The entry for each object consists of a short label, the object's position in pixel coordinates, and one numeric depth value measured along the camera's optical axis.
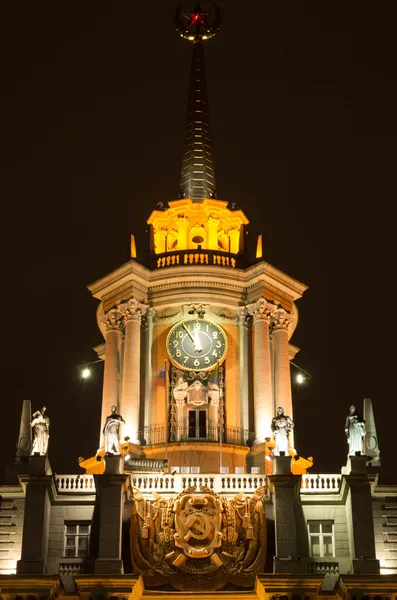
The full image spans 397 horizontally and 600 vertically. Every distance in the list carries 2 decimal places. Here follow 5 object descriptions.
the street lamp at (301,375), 81.94
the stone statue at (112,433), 63.09
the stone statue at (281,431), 63.28
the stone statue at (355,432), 63.28
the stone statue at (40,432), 63.06
